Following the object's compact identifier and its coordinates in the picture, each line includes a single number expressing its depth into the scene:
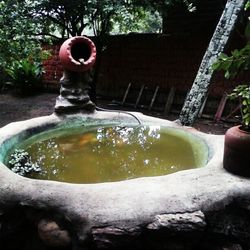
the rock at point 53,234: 2.03
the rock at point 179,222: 1.91
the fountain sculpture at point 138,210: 1.92
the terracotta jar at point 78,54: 3.95
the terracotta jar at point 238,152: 2.35
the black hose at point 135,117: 4.04
